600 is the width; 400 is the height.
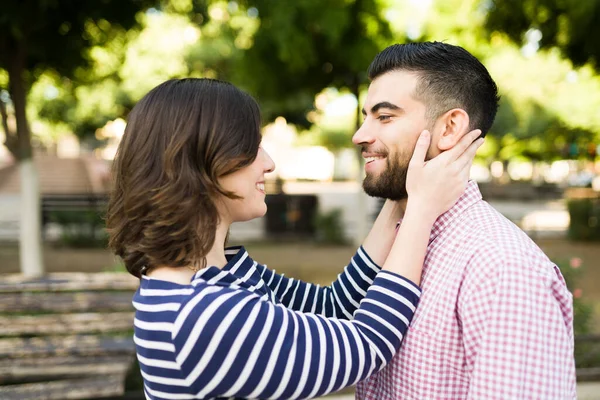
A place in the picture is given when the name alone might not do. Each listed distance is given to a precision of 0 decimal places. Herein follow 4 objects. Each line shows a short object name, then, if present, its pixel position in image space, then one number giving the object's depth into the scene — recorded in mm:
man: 1154
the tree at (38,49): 6344
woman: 1199
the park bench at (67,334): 3871
